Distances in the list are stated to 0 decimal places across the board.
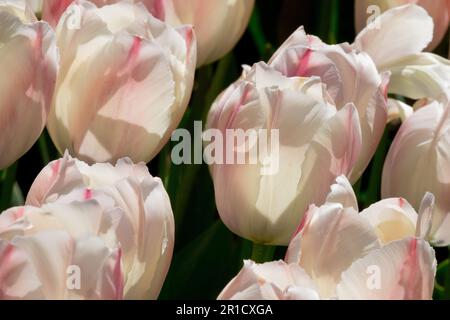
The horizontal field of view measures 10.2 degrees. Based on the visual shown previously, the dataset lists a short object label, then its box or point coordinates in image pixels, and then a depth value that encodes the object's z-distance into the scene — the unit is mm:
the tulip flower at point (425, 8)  1013
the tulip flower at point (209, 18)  957
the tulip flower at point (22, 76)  862
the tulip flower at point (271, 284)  770
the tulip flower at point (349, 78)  886
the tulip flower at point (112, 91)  887
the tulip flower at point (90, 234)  779
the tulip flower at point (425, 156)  899
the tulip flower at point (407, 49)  947
